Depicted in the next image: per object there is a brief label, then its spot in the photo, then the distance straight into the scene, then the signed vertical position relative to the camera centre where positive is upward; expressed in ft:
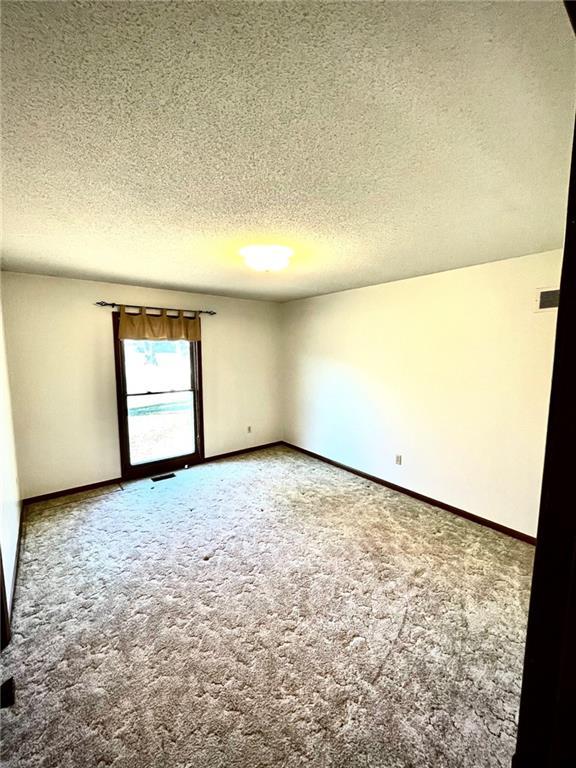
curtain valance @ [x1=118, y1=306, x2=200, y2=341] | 12.69 +0.94
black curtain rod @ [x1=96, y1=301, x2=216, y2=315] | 12.29 +1.67
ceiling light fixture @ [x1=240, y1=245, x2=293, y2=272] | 8.13 +2.39
